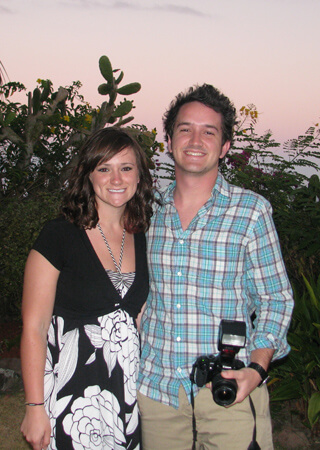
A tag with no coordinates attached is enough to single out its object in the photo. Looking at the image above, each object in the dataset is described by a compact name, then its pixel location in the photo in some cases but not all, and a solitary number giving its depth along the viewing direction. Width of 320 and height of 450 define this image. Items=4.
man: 2.13
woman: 2.04
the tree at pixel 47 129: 6.63
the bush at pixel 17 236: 5.45
